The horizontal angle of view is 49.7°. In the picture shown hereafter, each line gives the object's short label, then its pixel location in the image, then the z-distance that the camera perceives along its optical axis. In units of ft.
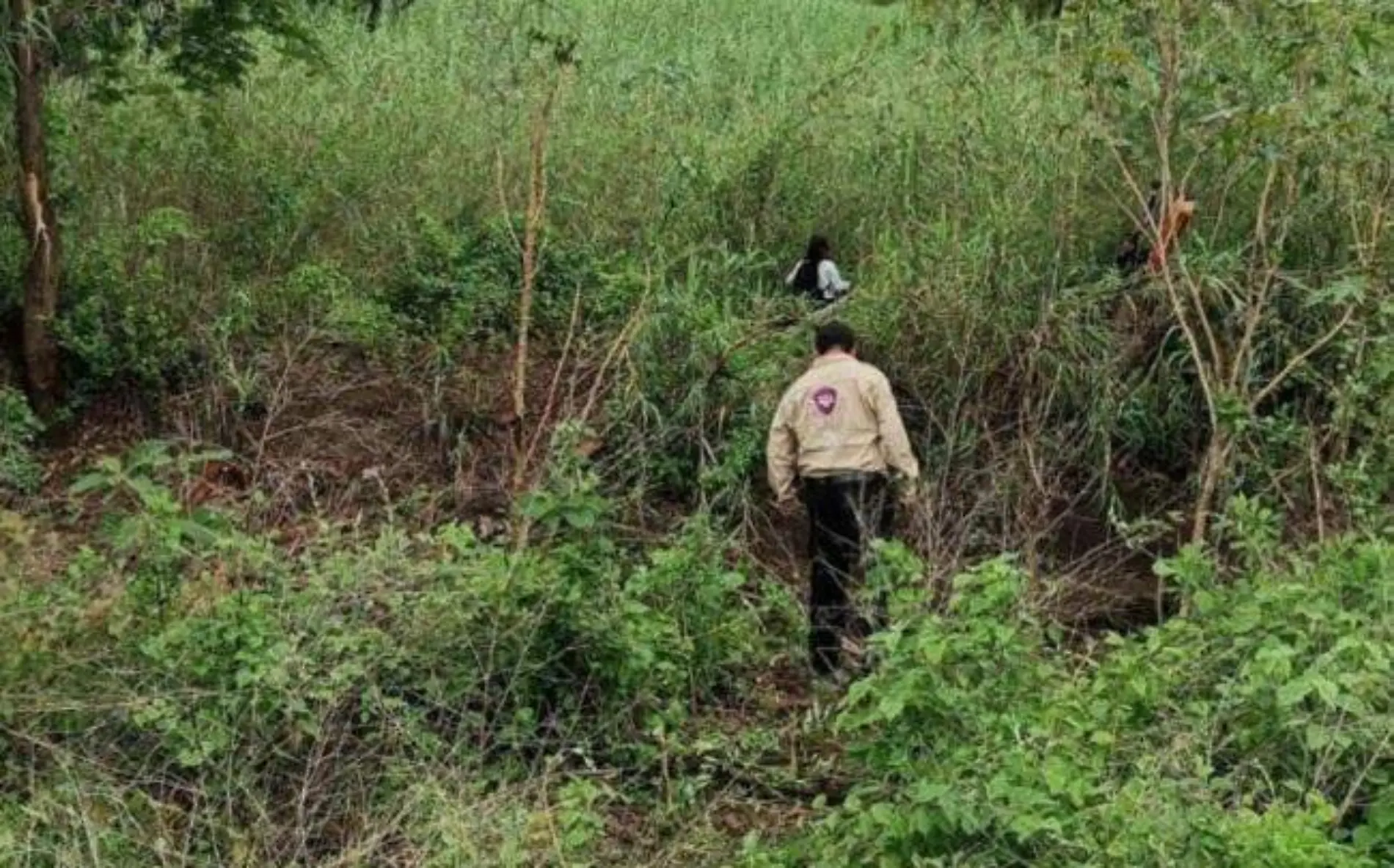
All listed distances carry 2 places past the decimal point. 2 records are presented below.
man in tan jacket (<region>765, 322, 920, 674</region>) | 18.67
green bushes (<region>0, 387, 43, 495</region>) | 21.11
